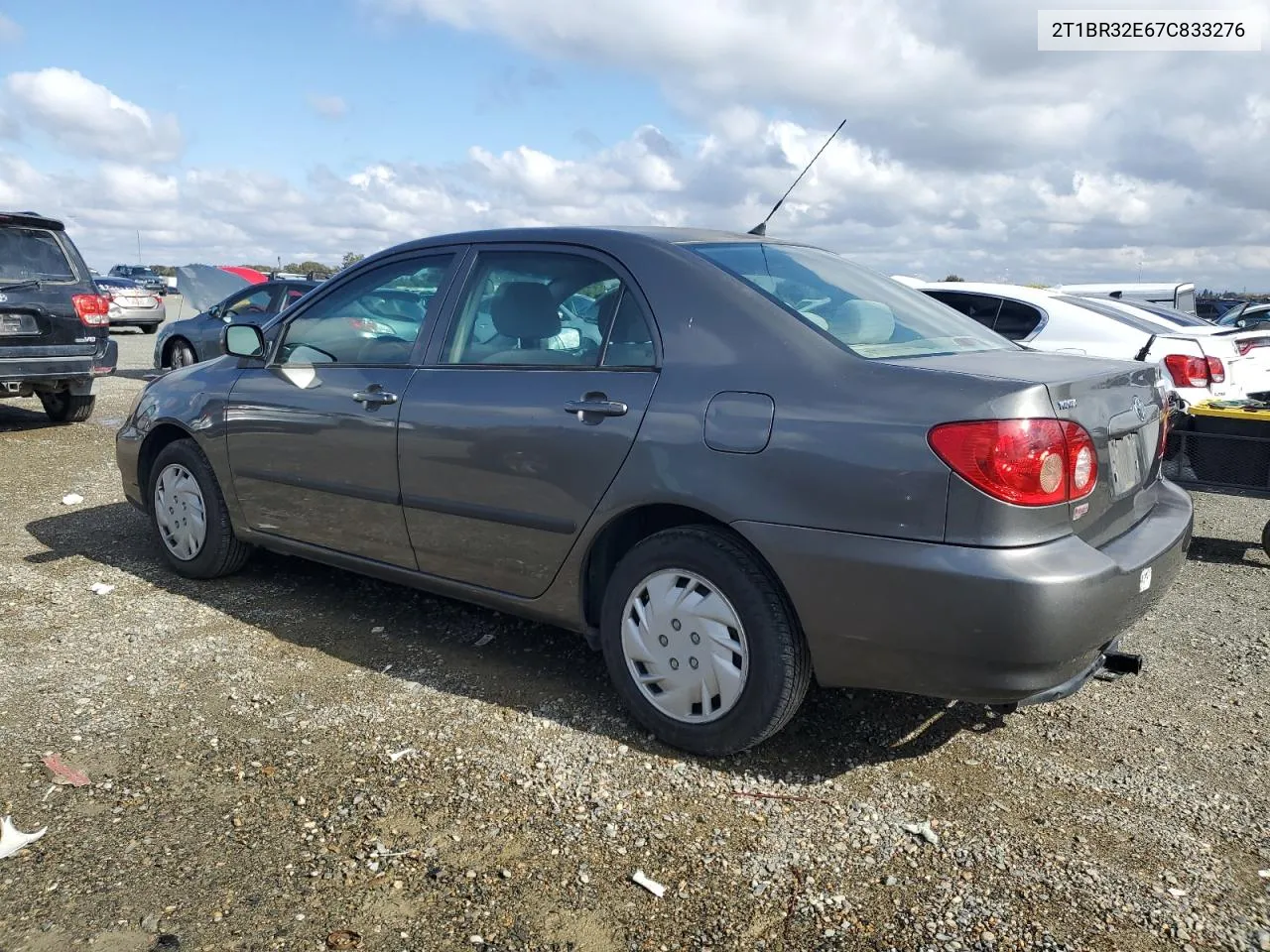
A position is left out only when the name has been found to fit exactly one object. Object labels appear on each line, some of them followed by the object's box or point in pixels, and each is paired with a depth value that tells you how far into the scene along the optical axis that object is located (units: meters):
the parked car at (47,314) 8.72
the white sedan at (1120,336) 6.90
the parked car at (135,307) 23.77
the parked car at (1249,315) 19.41
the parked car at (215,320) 12.91
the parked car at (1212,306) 27.61
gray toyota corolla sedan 2.71
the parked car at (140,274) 42.34
